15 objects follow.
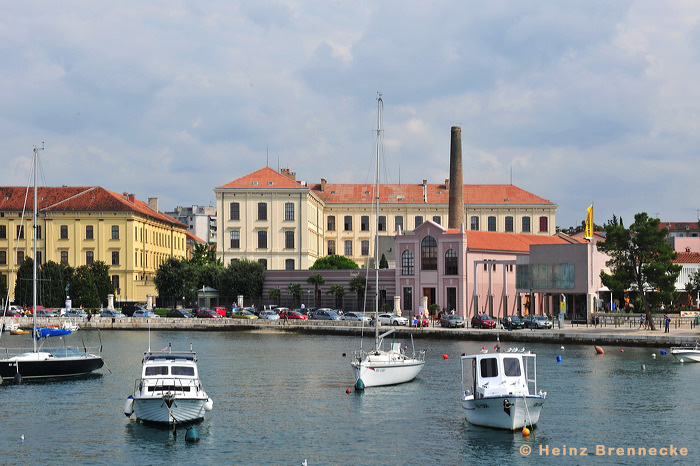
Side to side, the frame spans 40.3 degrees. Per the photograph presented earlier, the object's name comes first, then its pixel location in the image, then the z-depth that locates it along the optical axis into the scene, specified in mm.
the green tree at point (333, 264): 115250
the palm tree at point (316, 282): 109812
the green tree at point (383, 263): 113362
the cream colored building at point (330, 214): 125062
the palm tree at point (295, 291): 110875
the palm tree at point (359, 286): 106750
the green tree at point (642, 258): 76688
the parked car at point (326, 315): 95688
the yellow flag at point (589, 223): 95944
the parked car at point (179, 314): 102075
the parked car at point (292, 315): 98438
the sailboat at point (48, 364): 52250
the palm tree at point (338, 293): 108750
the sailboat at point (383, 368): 48406
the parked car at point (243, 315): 98981
